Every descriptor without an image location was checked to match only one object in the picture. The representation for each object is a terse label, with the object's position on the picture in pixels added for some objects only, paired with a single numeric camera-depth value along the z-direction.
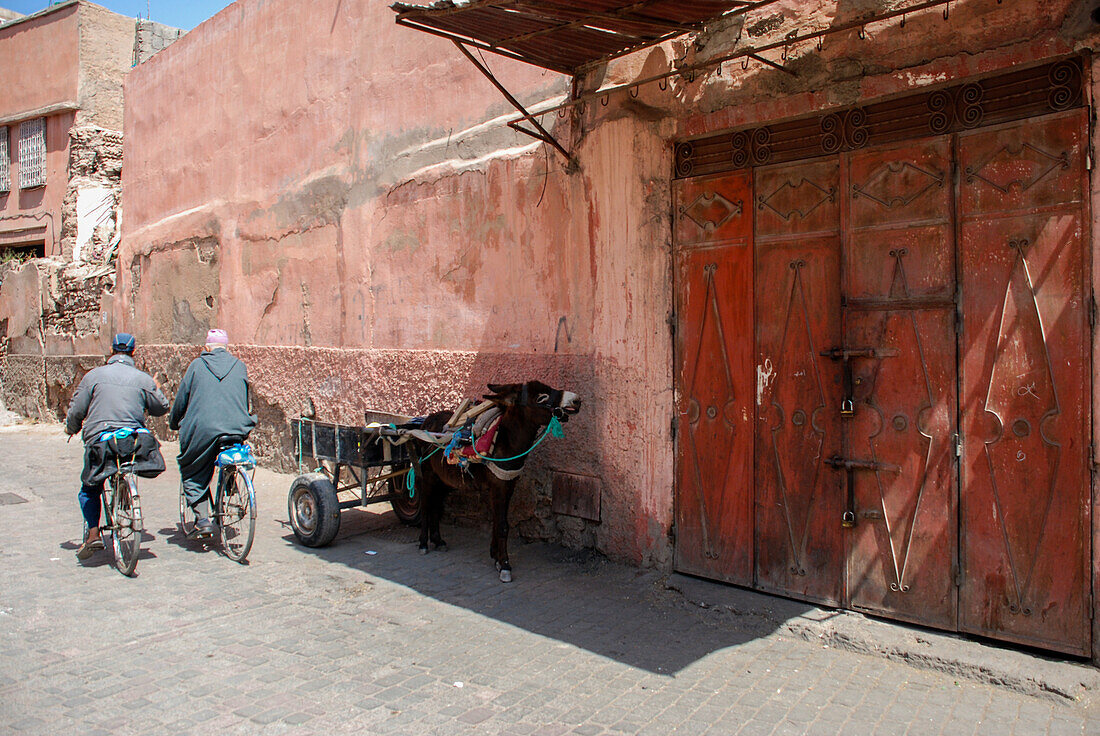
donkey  5.29
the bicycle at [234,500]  6.10
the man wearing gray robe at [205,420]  6.27
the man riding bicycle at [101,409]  6.02
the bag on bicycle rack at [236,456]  6.16
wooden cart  6.41
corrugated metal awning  4.53
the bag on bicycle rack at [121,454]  5.93
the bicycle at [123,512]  5.76
